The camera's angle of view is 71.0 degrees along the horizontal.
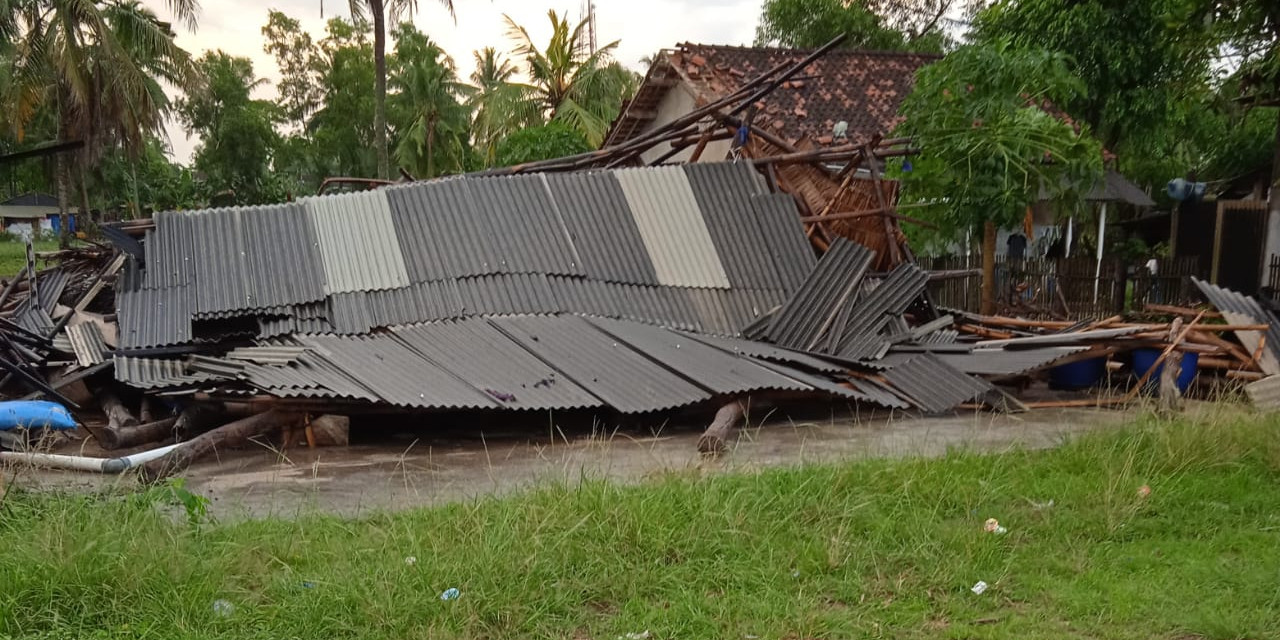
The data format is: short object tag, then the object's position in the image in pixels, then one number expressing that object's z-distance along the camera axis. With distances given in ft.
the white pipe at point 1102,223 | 52.79
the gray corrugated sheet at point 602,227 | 28.12
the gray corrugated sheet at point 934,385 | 23.84
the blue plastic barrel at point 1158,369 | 27.02
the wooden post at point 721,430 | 19.99
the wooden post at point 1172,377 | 23.92
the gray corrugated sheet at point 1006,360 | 25.77
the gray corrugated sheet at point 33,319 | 28.60
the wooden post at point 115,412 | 22.56
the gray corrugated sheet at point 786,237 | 29.27
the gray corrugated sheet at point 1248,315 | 26.99
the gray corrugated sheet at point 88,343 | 25.14
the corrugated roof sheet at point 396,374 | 20.26
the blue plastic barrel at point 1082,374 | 28.14
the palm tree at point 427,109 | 112.57
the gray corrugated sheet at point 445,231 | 26.76
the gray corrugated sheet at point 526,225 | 27.43
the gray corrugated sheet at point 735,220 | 29.09
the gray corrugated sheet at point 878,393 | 23.61
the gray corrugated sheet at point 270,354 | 21.41
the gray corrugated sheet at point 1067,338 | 27.32
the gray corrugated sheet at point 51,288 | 31.73
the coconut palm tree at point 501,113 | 85.30
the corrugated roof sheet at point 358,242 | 25.93
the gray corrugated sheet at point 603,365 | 21.62
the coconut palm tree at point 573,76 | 85.61
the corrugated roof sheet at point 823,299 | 26.66
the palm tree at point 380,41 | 66.80
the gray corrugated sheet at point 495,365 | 21.13
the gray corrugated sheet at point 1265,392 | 24.18
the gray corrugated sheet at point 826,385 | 23.35
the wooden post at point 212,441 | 17.48
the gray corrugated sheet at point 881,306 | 26.71
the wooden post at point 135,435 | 20.53
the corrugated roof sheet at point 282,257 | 25.16
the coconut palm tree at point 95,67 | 62.23
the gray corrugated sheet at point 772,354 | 24.67
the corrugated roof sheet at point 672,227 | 28.66
